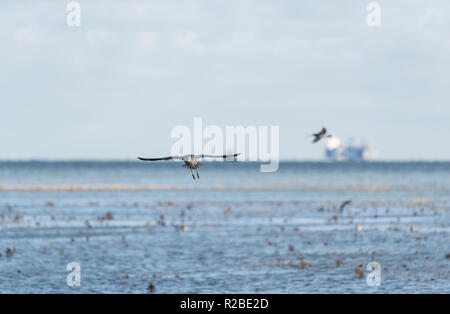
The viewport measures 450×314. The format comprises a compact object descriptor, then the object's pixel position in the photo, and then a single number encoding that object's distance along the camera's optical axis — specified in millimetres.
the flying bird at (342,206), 68888
